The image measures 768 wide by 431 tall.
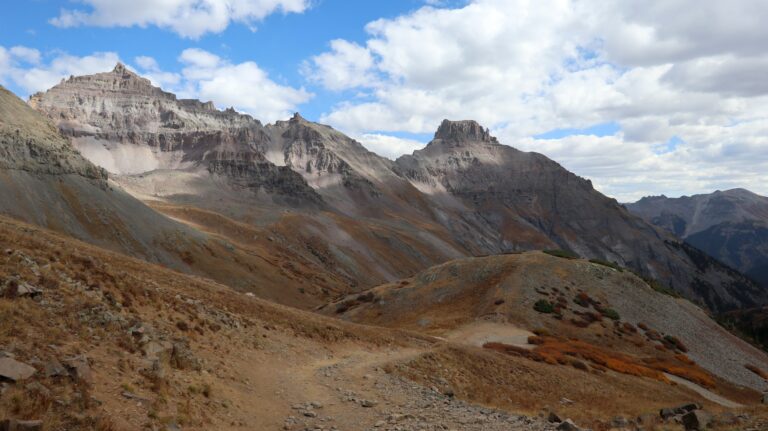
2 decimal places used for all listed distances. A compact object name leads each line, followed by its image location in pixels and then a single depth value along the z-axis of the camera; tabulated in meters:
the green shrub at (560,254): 71.70
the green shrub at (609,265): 70.62
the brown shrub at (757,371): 54.60
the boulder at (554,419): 19.11
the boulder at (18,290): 15.98
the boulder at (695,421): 17.44
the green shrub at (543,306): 55.21
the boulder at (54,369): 12.81
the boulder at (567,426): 16.97
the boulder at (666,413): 19.88
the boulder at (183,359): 18.06
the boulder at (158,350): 17.19
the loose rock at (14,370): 11.82
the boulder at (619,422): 18.89
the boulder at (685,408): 20.58
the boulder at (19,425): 10.30
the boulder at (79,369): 13.23
